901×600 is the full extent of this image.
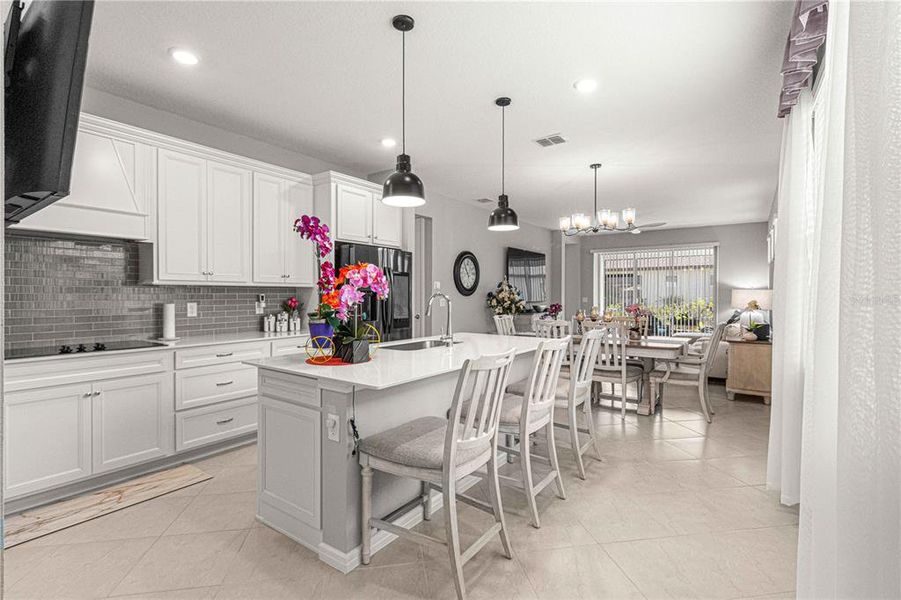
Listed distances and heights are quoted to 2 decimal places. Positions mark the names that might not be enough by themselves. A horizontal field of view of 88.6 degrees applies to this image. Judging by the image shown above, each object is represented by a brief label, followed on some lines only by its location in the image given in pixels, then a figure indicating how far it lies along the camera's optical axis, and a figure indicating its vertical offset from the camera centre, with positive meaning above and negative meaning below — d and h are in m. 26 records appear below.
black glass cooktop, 2.73 -0.38
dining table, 4.56 -0.59
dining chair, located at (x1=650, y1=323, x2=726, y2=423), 4.56 -0.79
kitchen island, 2.07 -0.70
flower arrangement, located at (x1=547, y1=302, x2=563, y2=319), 5.90 -0.21
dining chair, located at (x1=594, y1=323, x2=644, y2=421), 4.50 -0.71
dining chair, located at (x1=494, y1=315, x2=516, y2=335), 6.16 -0.43
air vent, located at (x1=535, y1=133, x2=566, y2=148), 4.12 +1.40
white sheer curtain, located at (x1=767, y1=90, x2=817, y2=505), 2.60 +0.03
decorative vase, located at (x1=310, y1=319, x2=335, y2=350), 2.38 -0.21
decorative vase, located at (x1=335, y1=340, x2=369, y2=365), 2.38 -0.31
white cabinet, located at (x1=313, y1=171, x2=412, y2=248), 4.37 +0.82
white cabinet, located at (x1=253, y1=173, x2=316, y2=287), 3.99 +0.51
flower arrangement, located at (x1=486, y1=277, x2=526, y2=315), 7.26 -0.13
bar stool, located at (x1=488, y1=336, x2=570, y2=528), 2.46 -0.67
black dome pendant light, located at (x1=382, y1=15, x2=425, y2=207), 2.76 +0.63
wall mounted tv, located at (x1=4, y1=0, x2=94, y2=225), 0.69 +0.29
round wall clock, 6.61 +0.29
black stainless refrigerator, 4.44 +0.02
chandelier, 5.23 +0.84
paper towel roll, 3.47 -0.24
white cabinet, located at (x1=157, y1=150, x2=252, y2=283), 3.39 +0.55
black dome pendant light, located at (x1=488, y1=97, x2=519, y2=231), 3.73 +0.61
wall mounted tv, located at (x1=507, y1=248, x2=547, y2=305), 7.91 +0.36
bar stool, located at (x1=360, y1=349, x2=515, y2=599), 1.89 -0.70
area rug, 2.46 -1.27
